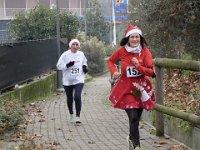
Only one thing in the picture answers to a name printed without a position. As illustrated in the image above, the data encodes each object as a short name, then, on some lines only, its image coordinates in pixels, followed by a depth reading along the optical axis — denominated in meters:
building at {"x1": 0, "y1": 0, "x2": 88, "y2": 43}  48.47
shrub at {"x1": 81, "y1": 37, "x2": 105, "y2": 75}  29.95
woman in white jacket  10.02
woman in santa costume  6.60
